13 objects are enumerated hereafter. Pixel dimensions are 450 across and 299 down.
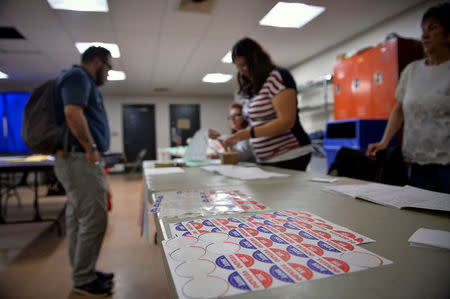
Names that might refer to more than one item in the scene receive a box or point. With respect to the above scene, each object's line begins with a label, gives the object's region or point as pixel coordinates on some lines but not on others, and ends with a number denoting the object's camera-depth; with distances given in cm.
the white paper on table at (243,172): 98
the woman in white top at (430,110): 108
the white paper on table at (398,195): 50
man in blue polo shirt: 122
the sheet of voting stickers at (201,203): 51
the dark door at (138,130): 769
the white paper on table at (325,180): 86
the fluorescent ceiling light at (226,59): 413
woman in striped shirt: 115
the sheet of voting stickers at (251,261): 25
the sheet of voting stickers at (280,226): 37
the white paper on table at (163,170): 125
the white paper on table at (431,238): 32
